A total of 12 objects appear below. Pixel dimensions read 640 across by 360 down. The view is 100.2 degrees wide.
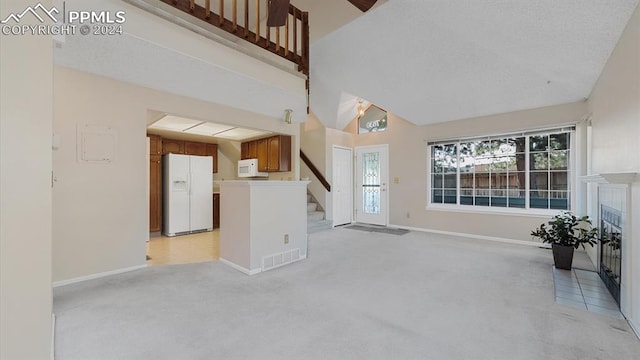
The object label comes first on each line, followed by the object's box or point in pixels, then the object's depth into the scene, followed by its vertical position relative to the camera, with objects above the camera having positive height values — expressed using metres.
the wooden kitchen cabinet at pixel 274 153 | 5.35 +0.54
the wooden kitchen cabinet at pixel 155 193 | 5.20 -0.28
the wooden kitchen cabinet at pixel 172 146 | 5.65 +0.70
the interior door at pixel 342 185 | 6.46 -0.15
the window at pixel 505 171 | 4.45 +0.16
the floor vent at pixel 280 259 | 3.34 -1.05
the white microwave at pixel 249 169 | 5.83 +0.23
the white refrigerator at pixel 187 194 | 5.29 -0.31
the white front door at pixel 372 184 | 6.48 -0.12
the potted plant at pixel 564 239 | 3.29 -0.74
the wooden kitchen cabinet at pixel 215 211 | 6.27 -0.76
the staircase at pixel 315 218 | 5.79 -0.88
